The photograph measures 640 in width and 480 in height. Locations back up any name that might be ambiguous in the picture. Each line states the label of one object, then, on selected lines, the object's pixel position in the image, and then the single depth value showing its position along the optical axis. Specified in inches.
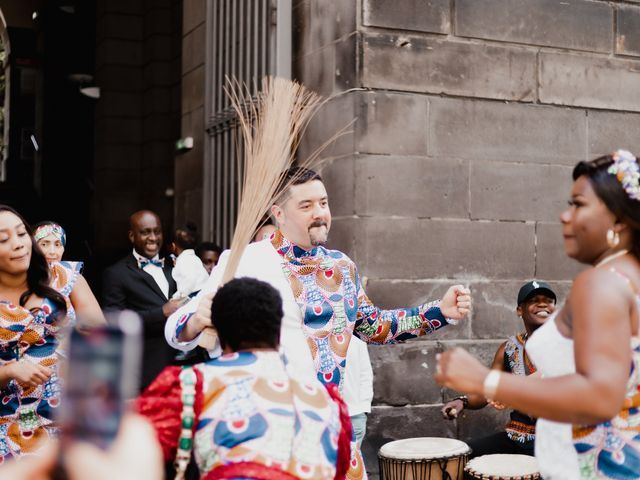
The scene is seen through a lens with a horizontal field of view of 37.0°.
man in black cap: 223.3
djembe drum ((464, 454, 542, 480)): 200.8
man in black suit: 261.1
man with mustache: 175.6
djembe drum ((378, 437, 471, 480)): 211.9
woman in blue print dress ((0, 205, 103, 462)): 171.8
